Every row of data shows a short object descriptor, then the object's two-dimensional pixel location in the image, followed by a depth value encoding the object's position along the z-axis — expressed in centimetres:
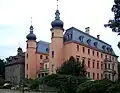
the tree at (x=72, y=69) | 2172
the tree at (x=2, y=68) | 3748
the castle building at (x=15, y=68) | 3328
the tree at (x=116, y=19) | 1073
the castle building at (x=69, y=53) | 2658
